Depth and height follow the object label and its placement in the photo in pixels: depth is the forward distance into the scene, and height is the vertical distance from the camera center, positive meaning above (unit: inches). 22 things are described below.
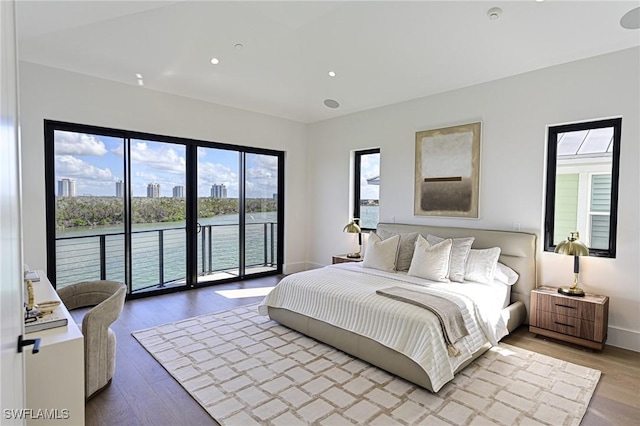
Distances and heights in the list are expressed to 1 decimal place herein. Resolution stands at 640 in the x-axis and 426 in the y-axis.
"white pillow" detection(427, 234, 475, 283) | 153.7 -24.2
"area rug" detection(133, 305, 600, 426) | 93.0 -57.4
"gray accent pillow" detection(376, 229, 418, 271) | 175.6 -24.0
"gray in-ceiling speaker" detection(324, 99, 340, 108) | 229.9 +68.7
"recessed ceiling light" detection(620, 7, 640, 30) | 121.5 +68.0
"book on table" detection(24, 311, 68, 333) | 76.8 -28.1
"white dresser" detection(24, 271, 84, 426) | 70.1 -37.6
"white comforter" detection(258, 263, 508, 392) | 104.8 -39.1
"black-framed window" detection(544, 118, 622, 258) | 143.0 +9.7
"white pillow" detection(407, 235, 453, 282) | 152.6 -26.1
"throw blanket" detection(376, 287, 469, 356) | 107.4 -35.3
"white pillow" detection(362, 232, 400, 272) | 172.4 -25.9
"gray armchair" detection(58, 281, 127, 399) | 97.6 -42.0
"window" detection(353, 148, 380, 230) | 235.3 +11.4
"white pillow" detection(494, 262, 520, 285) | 153.3 -31.8
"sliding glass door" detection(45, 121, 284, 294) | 172.2 -3.9
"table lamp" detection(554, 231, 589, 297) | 135.9 -18.6
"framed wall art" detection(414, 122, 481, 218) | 181.8 +18.6
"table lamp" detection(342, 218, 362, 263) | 226.5 -18.0
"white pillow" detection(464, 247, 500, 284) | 149.9 -27.0
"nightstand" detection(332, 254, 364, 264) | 219.9 -36.0
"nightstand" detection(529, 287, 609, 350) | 131.3 -45.0
